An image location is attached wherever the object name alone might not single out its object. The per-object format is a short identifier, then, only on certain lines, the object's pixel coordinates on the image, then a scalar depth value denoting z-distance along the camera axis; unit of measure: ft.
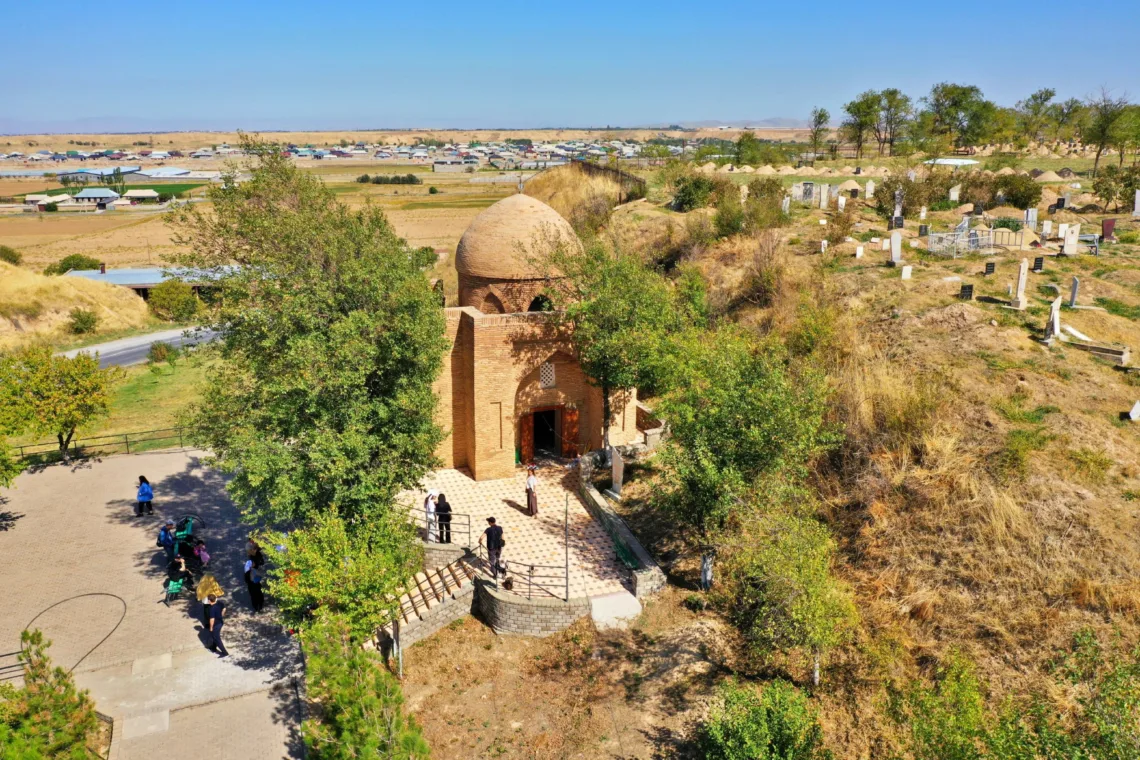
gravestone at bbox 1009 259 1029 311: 67.21
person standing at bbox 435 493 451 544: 54.54
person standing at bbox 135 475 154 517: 62.28
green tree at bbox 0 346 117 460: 66.49
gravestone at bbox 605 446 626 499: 61.62
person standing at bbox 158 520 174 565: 54.34
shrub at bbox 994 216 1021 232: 96.32
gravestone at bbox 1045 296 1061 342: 62.28
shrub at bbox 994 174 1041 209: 112.68
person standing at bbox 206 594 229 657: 45.50
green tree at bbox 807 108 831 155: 236.02
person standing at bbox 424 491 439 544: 54.70
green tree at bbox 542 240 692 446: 58.18
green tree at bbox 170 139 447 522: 45.03
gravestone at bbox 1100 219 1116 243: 90.74
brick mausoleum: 62.34
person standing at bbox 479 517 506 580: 50.08
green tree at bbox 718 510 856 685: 38.14
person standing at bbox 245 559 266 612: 50.01
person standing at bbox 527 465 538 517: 58.29
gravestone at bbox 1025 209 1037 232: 97.25
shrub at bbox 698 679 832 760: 34.22
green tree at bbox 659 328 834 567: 45.14
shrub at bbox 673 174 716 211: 128.67
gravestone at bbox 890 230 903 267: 83.59
